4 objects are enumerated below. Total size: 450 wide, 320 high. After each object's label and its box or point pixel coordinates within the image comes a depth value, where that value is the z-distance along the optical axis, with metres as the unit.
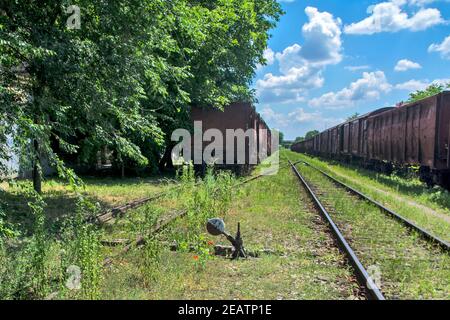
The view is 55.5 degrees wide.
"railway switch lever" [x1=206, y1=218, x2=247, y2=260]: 5.83
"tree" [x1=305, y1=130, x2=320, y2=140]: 160.85
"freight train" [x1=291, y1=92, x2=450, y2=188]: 13.62
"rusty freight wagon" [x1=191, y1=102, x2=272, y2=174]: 18.89
